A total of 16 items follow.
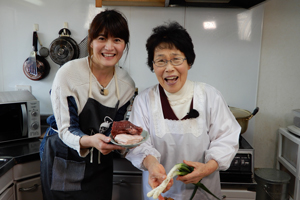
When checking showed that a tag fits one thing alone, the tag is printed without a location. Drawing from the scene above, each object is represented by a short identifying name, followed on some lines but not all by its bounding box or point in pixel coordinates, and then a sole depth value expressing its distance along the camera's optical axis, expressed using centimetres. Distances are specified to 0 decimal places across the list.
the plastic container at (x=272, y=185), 183
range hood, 197
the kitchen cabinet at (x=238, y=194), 169
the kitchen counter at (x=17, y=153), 155
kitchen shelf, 201
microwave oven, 182
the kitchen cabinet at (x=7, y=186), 151
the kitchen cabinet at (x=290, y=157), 191
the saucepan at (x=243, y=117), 181
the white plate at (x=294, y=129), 197
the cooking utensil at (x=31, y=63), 224
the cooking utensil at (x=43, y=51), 224
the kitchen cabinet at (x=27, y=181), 166
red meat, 121
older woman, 130
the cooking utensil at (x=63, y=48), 219
